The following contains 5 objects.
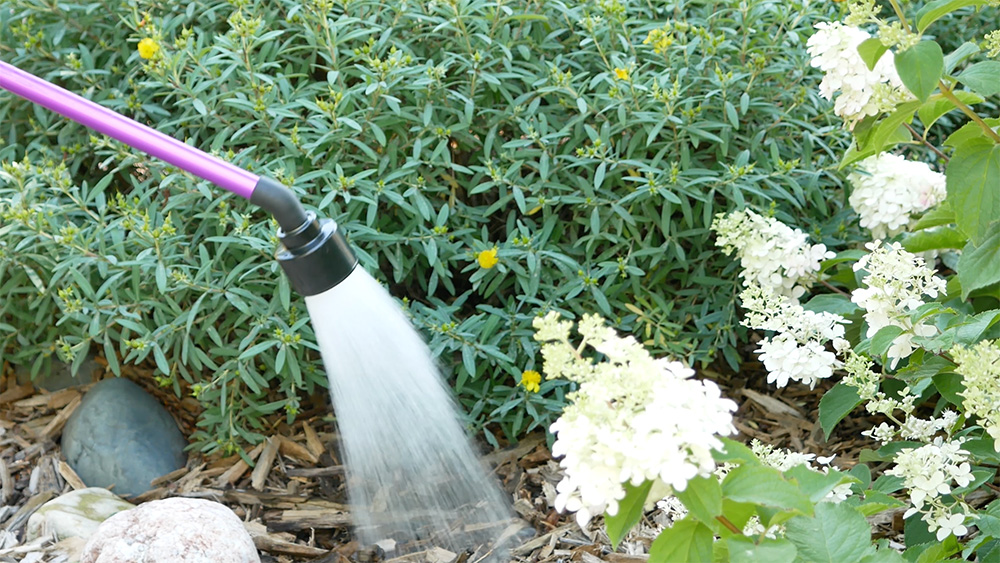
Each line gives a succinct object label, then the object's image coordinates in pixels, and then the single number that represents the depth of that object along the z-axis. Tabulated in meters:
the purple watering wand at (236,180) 1.65
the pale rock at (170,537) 2.07
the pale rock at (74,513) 2.41
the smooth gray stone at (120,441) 2.68
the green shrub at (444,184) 2.51
